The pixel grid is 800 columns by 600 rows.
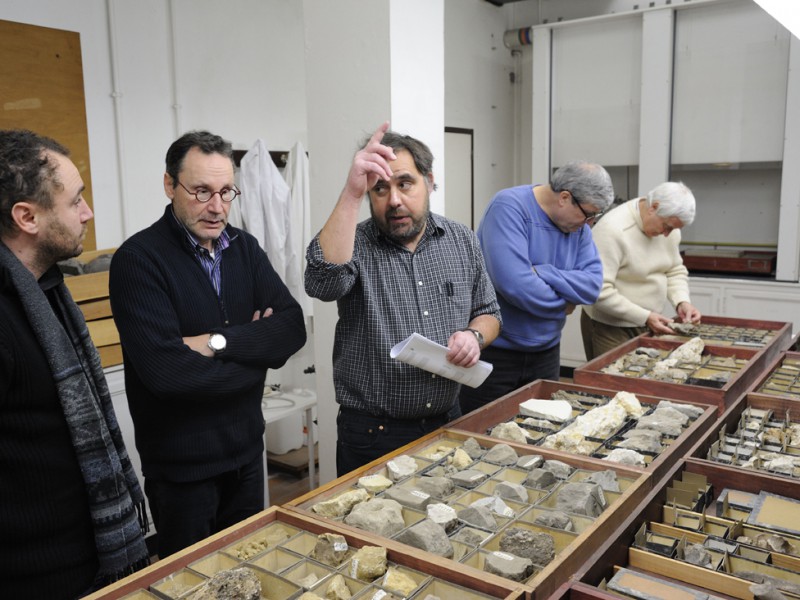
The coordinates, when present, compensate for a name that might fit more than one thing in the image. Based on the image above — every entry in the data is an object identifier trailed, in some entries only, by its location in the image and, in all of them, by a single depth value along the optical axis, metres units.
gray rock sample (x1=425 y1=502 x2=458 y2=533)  1.46
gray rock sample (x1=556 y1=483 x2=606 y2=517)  1.50
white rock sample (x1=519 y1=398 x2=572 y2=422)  2.15
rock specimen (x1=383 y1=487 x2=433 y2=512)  1.54
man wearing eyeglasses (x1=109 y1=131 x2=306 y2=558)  1.83
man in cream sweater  3.25
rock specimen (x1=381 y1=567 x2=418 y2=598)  1.23
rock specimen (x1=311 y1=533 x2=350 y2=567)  1.34
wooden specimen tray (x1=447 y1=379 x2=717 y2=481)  1.77
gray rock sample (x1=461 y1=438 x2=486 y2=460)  1.84
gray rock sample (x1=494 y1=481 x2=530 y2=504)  1.59
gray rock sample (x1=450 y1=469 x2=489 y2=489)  1.65
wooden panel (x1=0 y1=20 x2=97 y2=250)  3.15
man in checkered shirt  1.94
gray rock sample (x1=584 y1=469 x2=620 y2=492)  1.62
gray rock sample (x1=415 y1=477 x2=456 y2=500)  1.61
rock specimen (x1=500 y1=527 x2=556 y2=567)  1.32
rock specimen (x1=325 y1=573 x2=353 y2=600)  1.23
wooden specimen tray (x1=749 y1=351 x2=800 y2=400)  2.39
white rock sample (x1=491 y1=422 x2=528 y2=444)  1.96
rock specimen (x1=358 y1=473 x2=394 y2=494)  1.65
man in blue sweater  2.68
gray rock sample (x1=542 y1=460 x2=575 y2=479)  1.72
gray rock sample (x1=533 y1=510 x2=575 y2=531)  1.45
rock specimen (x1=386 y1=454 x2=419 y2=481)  1.72
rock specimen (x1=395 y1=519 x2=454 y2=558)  1.35
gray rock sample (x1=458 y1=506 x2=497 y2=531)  1.46
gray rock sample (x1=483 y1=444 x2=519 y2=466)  1.78
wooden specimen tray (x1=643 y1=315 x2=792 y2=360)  3.00
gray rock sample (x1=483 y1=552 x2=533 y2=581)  1.24
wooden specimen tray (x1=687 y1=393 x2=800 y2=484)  1.79
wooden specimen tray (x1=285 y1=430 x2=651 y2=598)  1.27
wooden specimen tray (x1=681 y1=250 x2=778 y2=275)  5.13
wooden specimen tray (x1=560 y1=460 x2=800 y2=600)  1.25
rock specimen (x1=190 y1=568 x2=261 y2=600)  1.20
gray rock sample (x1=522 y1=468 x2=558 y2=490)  1.65
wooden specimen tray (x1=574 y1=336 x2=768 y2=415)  2.25
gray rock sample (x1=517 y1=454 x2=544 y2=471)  1.74
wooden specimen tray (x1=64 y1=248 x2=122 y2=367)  2.80
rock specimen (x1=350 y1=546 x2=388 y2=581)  1.28
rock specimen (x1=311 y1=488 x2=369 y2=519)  1.53
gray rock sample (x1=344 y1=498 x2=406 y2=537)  1.43
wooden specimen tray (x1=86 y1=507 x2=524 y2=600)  1.22
